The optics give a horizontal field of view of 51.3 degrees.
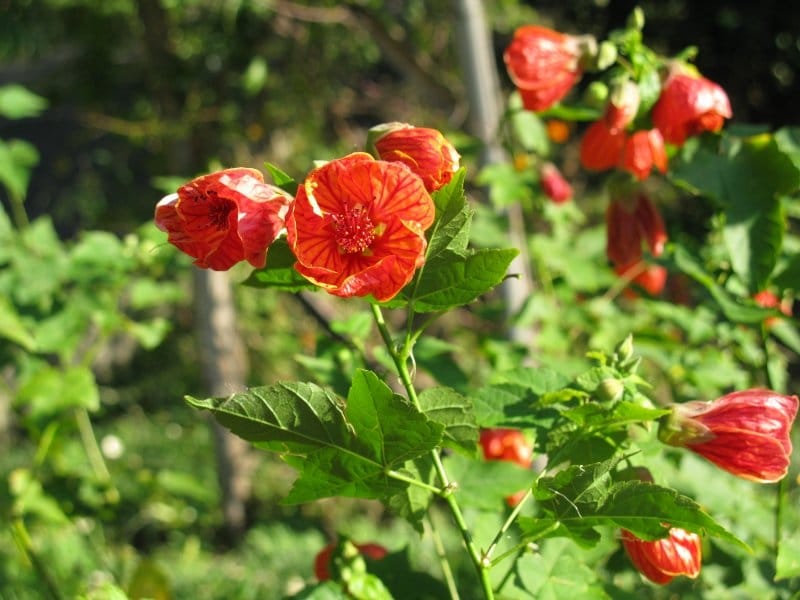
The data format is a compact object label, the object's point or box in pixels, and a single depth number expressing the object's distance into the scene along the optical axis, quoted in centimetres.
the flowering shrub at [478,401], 67
